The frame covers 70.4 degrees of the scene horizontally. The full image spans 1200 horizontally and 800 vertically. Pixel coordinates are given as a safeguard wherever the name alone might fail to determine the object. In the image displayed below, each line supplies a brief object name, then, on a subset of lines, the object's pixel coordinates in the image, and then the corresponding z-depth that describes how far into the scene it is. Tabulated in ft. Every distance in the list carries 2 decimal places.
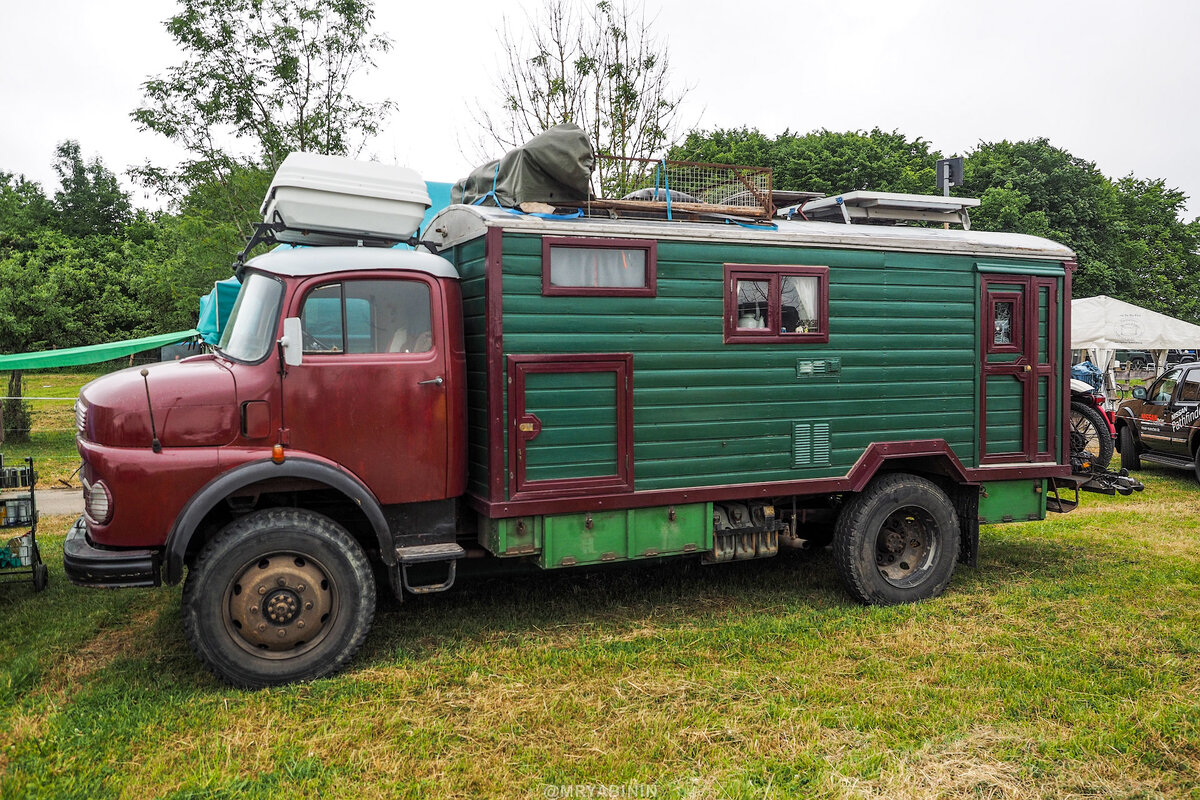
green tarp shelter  34.35
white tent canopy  70.23
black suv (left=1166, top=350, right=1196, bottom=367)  133.85
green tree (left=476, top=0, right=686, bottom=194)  46.37
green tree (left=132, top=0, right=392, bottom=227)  50.85
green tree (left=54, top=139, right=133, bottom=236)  159.20
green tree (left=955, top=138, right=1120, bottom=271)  129.18
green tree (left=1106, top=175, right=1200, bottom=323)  134.10
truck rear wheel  21.48
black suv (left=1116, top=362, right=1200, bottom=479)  41.29
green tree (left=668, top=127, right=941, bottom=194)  119.14
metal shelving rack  21.61
